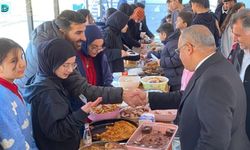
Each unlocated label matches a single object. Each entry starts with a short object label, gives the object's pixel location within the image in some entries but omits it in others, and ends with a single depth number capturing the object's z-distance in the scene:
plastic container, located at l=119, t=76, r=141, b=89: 3.09
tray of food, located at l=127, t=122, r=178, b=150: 1.90
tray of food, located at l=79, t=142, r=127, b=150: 1.87
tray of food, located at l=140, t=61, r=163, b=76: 3.88
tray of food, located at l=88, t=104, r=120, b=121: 2.40
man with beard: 2.37
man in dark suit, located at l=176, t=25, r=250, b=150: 1.47
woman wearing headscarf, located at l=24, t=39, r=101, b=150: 1.86
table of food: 1.93
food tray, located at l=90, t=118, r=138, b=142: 2.26
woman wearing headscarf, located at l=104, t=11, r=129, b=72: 3.81
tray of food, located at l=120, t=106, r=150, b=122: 2.50
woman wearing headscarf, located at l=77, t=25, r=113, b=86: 2.65
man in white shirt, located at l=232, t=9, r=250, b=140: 2.29
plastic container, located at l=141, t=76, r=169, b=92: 3.24
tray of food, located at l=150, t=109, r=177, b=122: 2.45
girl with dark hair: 1.52
